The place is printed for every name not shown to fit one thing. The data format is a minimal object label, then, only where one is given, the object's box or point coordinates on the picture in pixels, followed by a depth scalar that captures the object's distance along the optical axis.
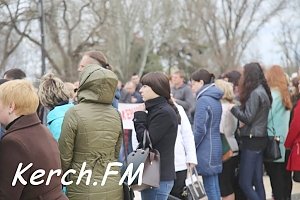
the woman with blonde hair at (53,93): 5.16
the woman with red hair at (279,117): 7.60
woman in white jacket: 5.91
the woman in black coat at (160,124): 5.28
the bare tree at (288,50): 44.88
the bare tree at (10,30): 23.31
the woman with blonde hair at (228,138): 7.35
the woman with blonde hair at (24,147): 3.46
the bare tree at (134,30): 38.50
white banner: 10.12
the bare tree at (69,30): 28.81
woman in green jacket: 4.21
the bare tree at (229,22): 42.44
